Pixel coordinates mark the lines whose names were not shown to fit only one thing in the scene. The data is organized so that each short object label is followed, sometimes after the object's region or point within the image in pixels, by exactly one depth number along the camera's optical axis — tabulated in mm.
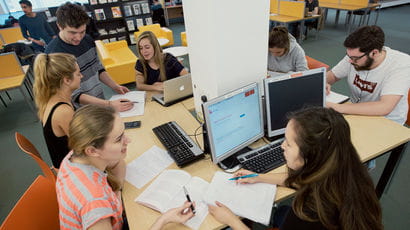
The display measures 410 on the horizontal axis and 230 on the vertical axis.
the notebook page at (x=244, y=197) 1116
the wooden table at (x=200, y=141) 1171
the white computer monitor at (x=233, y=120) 1255
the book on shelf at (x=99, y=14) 6213
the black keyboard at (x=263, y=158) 1384
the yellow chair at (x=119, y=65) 4315
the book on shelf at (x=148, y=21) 6793
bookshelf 6246
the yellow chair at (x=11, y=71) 3494
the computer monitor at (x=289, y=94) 1453
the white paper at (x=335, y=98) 1973
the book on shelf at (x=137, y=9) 6492
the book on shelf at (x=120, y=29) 6750
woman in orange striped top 999
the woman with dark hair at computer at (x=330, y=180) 884
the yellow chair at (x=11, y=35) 5879
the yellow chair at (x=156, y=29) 5987
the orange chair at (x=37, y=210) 1076
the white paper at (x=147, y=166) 1369
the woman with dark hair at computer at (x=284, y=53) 2377
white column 1389
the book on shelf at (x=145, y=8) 6562
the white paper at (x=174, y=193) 1157
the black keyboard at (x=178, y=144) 1451
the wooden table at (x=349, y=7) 6096
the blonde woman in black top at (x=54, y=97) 1467
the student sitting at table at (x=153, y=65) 2467
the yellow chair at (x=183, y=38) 5559
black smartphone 1877
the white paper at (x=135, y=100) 2066
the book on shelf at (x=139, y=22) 6707
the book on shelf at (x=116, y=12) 6352
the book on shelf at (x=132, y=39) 6941
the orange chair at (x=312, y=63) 2540
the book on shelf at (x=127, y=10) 6438
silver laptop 2037
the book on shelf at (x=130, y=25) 6663
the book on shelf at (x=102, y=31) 6574
